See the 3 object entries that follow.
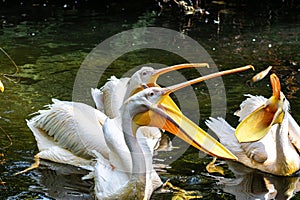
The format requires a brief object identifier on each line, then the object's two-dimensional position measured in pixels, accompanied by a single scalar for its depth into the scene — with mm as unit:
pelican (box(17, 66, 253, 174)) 8820
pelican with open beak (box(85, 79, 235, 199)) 7133
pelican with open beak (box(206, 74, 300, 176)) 8156
